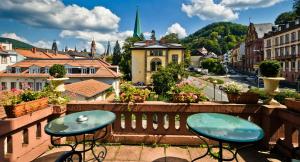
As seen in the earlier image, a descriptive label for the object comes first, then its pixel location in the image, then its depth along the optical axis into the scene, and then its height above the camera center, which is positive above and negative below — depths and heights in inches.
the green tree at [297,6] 1537.3 +691.9
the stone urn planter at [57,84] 139.3 -6.1
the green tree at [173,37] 1768.8 +449.0
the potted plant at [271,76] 116.0 +1.3
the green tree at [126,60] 1407.6 +154.4
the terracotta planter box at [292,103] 98.9 -16.3
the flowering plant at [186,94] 124.4 -12.7
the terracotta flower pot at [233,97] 125.2 -15.0
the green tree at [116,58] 1811.3 +213.2
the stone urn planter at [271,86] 115.0 -6.0
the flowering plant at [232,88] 124.4 -7.9
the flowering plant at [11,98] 97.5 -13.5
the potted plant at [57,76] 139.5 +0.8
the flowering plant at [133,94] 127.1 -13.3
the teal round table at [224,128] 70.7 -25.2
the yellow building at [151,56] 1168.2 +154.8
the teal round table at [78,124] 78.5 -25.2
